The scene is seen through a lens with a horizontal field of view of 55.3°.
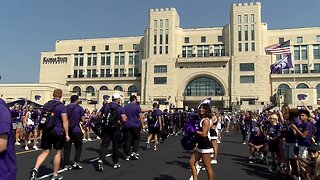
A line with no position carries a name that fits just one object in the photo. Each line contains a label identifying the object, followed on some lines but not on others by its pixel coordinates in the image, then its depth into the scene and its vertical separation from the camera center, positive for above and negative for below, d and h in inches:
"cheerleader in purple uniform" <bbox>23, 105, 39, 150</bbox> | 498.9 -40.2
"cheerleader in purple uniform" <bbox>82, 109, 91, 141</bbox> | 667.6 -61.7
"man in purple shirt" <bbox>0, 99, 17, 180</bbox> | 88.5 -13.8
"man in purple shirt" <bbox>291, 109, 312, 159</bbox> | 262.2 -25.6
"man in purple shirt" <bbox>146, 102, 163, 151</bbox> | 498.9 -35.9
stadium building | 2509.8 +303.3
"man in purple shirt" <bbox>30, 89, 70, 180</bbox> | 260.4 -28.1
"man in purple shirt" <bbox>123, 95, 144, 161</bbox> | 387.5 -33.4
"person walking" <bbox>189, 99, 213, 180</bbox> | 230.2 -32.6
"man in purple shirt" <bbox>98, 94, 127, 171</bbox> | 322.6 -30.2
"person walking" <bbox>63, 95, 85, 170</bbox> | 305.9 -25.6
